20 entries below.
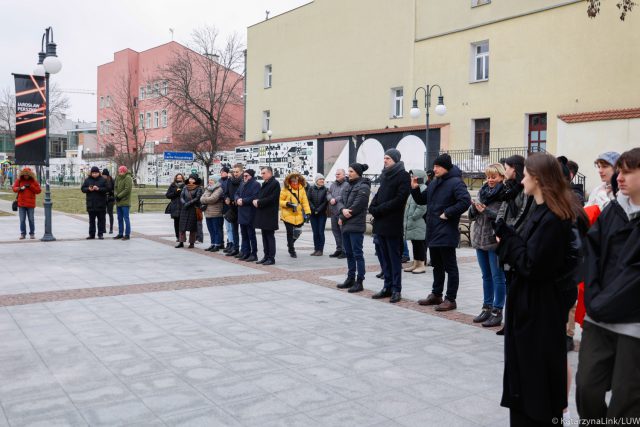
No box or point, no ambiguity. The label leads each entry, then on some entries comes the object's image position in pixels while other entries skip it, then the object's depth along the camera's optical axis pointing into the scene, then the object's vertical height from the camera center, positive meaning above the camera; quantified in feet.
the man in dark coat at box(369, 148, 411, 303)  27.76 -1.33
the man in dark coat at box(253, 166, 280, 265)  39.91 -2.22
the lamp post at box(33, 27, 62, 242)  51.83 +8.82
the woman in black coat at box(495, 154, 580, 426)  11.39 -2.19
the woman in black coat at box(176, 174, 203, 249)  47.14 -2.31
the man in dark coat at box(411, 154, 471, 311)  25.44 -1.51
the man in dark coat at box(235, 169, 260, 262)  41.16 -2.35
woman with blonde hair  22.75 -2.33
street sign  107.96 +3.62
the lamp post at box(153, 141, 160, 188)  208.68 +7.25
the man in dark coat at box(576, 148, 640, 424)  10.20 -2.12
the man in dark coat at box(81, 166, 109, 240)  52.49 -1.80
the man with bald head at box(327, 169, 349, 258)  43.65 -1.50
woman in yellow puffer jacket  43.86 -1.80
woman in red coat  51.72 -1.32
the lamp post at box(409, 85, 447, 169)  75.41 +8.40
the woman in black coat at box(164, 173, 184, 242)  48.73 -1.61
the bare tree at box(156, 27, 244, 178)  167.63 +21.46
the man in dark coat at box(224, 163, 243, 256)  43.47 -1.70
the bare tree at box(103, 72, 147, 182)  182.91 +15.22
